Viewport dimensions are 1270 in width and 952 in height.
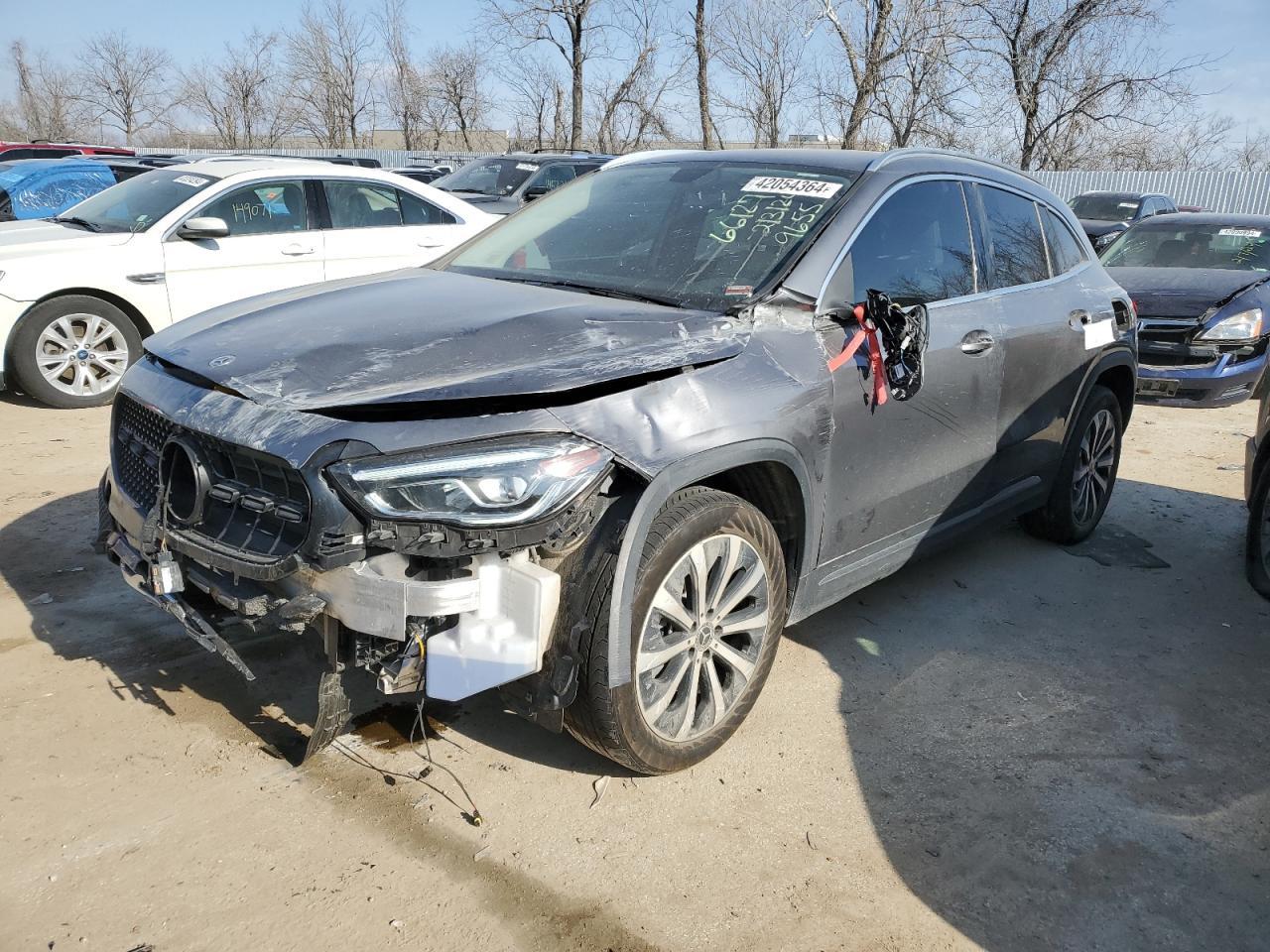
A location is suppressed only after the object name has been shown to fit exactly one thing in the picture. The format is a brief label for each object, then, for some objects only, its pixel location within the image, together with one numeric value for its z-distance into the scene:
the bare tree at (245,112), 40.06
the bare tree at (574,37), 26.33
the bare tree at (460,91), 37.38
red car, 18.06
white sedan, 7.14
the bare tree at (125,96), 42.75
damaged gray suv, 2.56
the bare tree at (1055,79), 27.58
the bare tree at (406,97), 37.41
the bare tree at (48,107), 43.16
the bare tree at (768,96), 28.12
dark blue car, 8.96
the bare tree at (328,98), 37.38
